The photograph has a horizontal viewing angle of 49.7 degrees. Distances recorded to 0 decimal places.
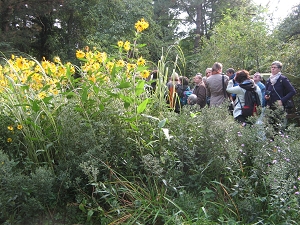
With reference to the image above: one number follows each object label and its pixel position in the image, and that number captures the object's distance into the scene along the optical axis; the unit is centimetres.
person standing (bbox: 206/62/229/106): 541
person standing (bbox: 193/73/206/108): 569
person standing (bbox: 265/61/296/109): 532
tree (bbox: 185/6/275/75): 1177
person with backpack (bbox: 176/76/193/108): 588
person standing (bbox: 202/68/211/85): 669
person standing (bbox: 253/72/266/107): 612
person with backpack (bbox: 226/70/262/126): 481
